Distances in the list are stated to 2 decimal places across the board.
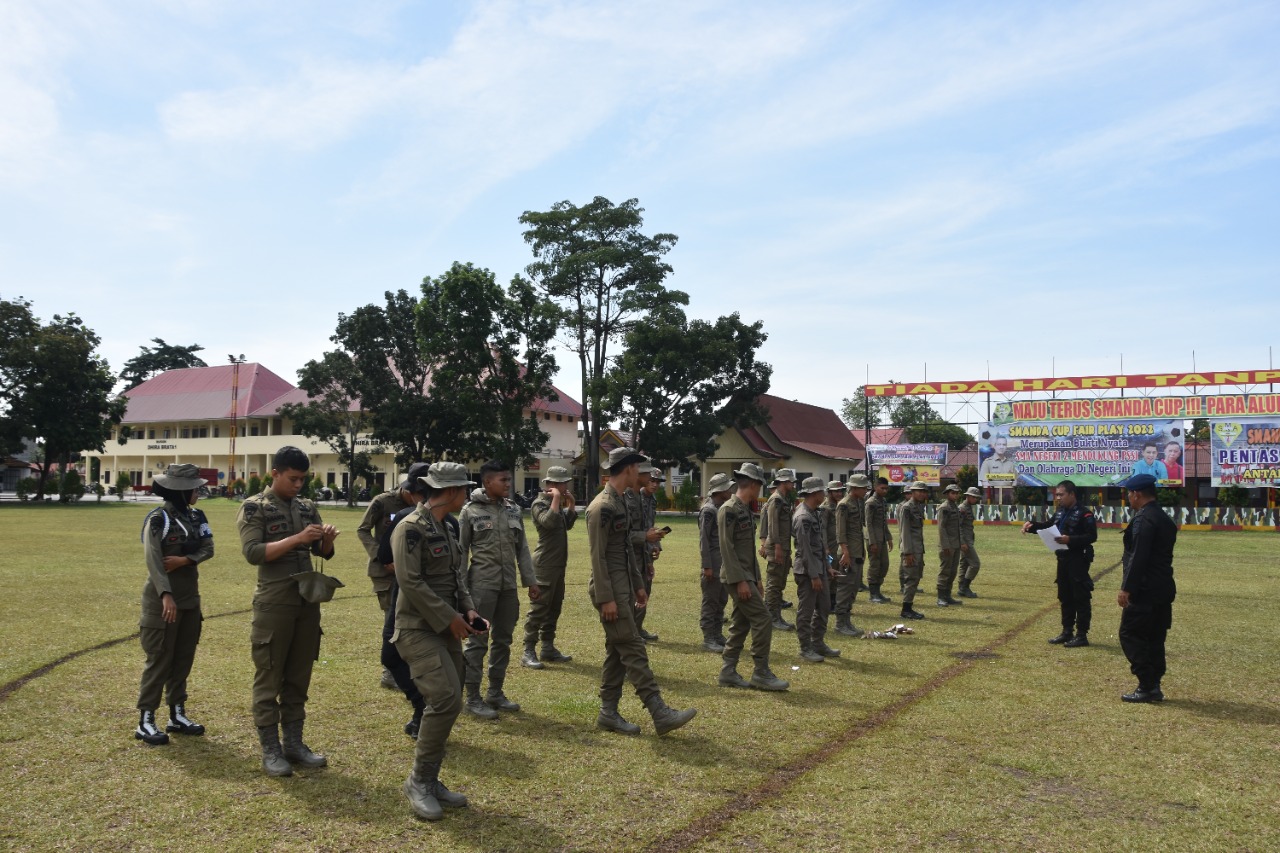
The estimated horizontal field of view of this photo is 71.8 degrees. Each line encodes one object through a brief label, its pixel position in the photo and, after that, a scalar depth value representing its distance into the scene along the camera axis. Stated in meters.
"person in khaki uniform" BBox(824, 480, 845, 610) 12.45
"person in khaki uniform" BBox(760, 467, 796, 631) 9.18
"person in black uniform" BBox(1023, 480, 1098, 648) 10.08
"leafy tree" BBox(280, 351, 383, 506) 50.69
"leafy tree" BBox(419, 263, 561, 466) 43.38
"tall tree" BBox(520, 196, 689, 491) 46.25
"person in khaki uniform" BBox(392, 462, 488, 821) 4.84
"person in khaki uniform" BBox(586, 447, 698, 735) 6.21
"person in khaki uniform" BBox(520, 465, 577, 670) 8.75
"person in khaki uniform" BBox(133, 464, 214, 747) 5.92
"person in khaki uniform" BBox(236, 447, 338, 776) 5.45
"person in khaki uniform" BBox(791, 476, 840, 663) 9.15
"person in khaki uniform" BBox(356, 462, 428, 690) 6.76
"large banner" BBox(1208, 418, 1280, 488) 34.94
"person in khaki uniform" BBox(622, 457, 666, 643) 8.50
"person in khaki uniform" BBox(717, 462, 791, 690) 7.52
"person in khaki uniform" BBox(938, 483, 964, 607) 13.69
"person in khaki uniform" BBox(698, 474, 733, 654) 9.80
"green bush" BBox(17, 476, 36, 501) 51.49
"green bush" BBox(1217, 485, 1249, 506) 36.75
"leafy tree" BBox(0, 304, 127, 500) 49.16
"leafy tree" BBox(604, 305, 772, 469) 43.12
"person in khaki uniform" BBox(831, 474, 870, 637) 11.02
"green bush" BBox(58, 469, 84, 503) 50.25
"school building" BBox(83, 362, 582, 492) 64.19
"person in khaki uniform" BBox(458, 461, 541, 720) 6.96
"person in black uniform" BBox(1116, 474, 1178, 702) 7.53
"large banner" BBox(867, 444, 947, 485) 44.59
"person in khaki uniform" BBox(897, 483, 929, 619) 12.45
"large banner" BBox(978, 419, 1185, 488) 36.09
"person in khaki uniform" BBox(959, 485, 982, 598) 14.42
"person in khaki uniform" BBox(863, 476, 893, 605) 13.16
